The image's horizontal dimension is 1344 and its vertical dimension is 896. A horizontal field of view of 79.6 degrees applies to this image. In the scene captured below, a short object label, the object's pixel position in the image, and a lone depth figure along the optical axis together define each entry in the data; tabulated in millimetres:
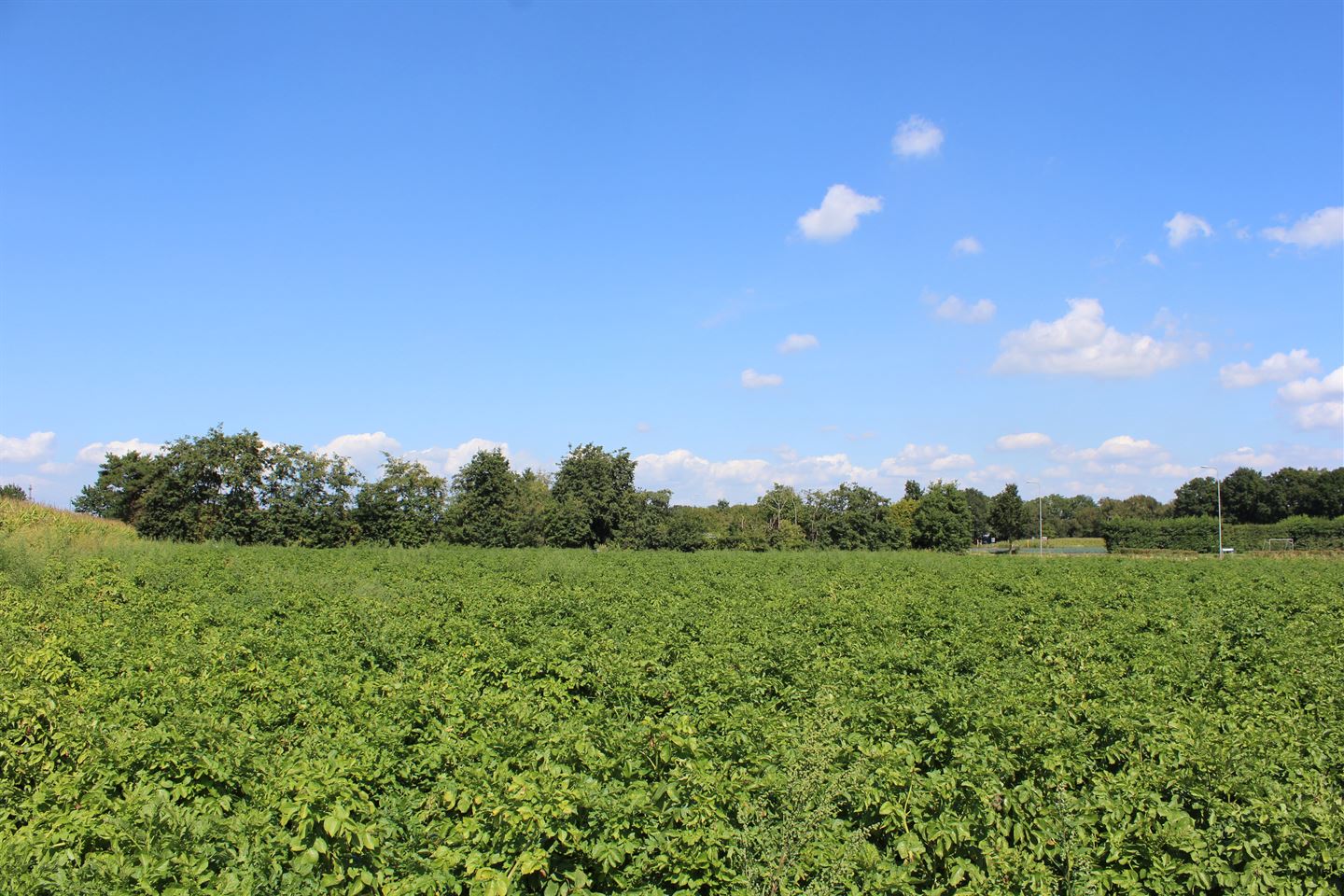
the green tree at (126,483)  55250
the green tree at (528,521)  58156
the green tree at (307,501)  53656
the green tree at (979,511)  133000
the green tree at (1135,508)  146250
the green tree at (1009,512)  99062
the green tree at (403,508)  55438
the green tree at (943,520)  70062
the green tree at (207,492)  52594
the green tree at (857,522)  69812
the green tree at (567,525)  58656
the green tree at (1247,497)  107938
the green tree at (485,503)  56719
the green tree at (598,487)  60781
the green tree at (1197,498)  117938
